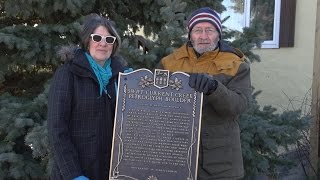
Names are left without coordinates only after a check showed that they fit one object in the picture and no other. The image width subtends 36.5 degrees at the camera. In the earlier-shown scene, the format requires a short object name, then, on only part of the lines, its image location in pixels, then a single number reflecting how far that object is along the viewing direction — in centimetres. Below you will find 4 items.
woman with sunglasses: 290
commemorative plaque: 297
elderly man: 307
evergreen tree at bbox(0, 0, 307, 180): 429
